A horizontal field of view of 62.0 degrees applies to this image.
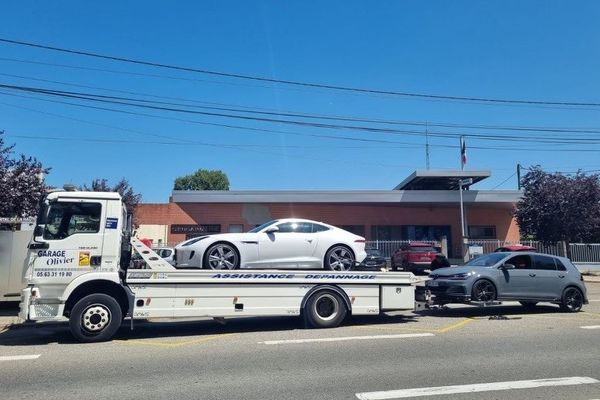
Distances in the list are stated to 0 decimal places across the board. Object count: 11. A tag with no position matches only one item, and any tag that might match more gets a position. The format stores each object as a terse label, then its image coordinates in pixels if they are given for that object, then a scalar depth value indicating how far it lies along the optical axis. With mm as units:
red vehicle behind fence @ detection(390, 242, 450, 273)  23953
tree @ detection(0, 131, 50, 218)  14562
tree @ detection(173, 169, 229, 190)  72688
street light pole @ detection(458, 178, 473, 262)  29728
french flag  33688
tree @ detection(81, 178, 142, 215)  27734
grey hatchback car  12766
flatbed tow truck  9273
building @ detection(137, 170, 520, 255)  32531
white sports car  10430
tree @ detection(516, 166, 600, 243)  26828
